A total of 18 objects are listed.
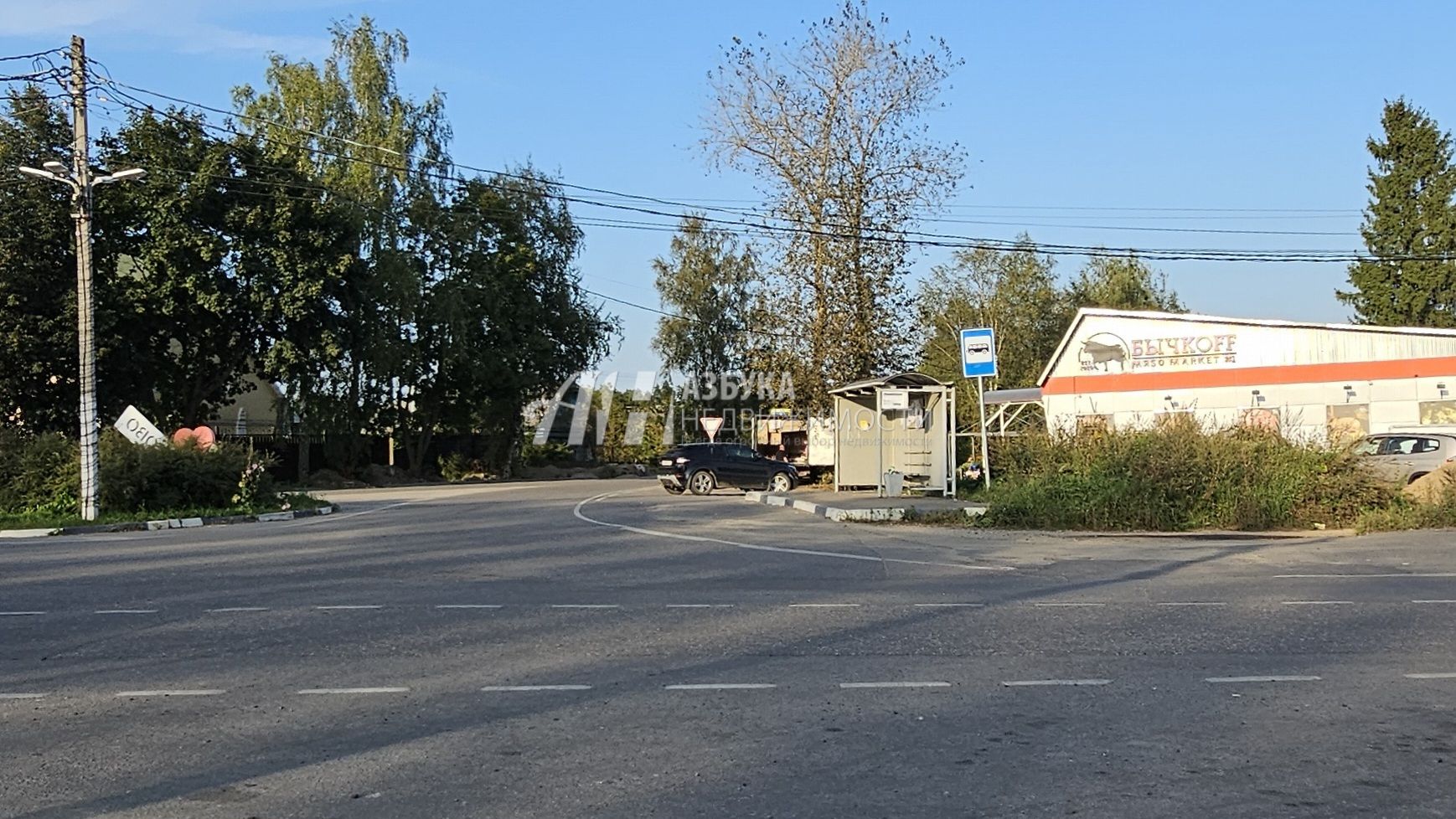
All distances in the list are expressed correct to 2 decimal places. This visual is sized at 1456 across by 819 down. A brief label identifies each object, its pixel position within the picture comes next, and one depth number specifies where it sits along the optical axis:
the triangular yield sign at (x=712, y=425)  44.56
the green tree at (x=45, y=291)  34.34
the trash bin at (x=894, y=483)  28.02
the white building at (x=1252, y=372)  33.09
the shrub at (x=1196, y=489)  20.75
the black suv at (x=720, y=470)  34.88
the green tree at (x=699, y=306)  64.44
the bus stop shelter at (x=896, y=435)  28.16
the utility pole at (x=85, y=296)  24.17
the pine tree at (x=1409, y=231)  49.66
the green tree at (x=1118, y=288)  66.50
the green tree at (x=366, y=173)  44.22
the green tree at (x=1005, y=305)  60.16
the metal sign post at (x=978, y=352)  24.16
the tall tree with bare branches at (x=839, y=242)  36.69
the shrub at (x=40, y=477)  25.64
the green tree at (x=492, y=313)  48.47
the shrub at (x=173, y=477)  25.22
